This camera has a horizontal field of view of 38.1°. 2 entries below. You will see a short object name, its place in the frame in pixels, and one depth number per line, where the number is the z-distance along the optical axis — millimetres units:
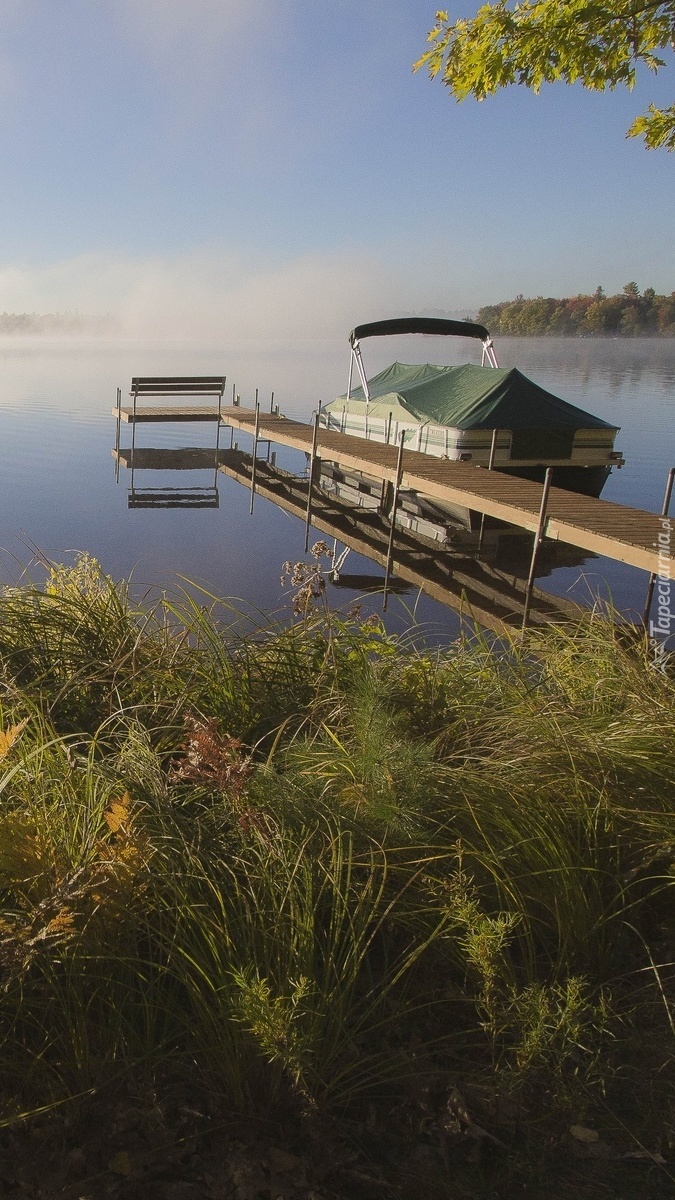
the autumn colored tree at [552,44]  8336
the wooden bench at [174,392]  26703
